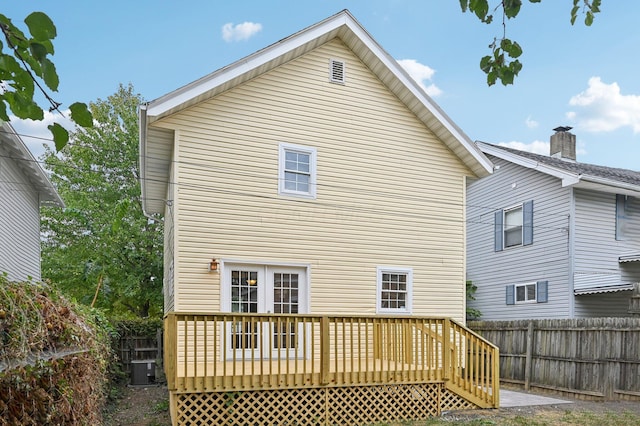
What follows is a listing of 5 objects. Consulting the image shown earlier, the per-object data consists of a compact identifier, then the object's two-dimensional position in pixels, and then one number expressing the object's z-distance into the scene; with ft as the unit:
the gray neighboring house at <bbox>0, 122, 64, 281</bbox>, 39.70
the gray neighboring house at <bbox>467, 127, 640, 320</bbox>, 44.96
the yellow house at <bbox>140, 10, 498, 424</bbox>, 25.38
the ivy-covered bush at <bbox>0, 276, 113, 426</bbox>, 11.03
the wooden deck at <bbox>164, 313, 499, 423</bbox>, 23.20
